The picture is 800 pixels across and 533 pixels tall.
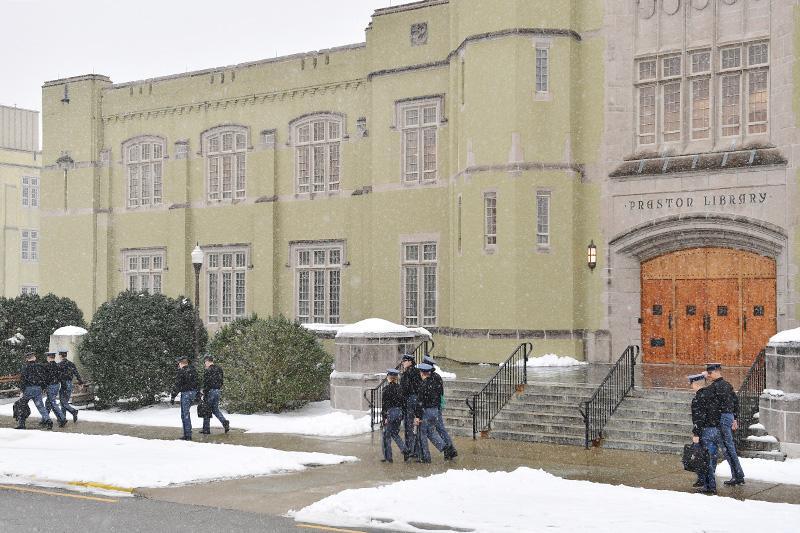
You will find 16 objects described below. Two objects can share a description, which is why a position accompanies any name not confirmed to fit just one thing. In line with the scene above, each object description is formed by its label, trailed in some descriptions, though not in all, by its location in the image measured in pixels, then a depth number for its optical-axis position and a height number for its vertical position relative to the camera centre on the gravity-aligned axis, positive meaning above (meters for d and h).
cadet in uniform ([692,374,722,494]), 13.53 -1.91
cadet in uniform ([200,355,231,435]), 19.58 -2.12
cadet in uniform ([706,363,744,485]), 13.73 -1.84
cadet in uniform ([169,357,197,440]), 19.06 -2.11
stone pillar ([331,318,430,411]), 21.48 -1.68
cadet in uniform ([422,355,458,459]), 16.03 -2.57
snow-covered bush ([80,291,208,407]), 24.31 -1.76
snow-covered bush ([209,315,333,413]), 22.73 -2.07
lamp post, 24.96 -0.12
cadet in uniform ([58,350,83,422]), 21.88 -2.23
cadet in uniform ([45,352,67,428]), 21.39 -2.26
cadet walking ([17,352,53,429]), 21.10 -2.19
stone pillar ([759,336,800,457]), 16.02 -1.89
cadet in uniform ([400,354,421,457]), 16.28 -1.88
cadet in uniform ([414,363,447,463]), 15.93 -2.09
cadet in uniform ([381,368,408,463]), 16.09 -2.19
